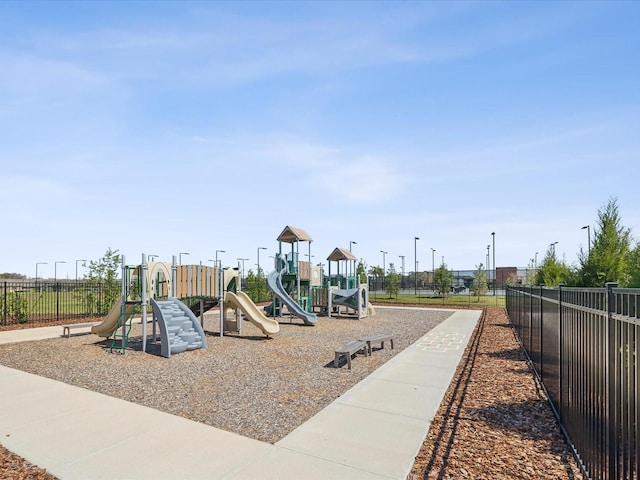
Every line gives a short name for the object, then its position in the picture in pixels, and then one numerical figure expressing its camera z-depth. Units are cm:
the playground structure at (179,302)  1082
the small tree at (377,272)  5153
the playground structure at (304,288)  1952
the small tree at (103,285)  1883
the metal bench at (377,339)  1038
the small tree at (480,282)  3544
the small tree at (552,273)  2155
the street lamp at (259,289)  2934
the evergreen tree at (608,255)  1249
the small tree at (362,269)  3797
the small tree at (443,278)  3766
